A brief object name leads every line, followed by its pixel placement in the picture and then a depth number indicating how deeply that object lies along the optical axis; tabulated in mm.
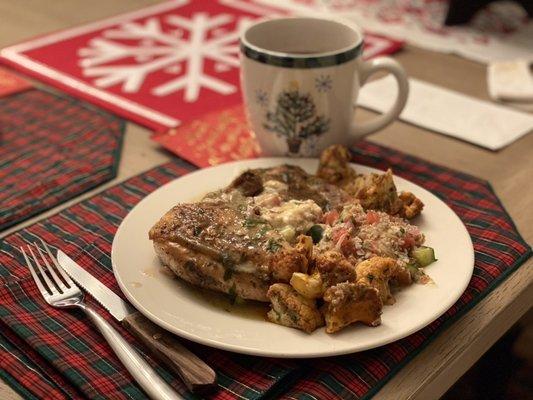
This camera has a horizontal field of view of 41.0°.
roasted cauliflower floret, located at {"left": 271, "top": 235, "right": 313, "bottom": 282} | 700
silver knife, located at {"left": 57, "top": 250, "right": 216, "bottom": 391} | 646
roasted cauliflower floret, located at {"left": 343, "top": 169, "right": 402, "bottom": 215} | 858
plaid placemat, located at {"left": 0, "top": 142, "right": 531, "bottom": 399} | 664
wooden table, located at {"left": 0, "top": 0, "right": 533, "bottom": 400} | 710
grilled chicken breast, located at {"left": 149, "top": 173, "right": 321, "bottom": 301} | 715
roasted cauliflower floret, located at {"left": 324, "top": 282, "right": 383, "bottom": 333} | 672
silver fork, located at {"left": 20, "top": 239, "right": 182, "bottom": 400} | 645
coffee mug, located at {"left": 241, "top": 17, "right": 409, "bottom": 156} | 982
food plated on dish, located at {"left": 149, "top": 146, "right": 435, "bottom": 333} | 688
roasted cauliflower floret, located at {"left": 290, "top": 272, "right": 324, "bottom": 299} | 687
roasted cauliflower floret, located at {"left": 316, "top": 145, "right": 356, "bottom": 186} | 936
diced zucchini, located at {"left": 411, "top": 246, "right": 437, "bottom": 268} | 784
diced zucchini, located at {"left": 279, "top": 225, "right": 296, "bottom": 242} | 757
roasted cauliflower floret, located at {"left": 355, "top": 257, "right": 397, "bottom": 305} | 706
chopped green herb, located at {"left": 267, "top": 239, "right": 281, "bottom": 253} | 730
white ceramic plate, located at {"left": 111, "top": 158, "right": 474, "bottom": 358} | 664
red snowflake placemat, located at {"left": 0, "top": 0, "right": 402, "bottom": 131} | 1284
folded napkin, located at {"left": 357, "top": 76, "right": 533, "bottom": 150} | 1193
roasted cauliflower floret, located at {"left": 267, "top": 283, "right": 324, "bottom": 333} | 680
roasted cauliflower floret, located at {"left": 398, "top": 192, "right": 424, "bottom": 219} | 859
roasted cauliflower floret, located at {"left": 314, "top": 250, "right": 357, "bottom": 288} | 698
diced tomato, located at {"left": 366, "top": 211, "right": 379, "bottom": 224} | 814
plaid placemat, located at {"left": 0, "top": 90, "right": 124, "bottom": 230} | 997
